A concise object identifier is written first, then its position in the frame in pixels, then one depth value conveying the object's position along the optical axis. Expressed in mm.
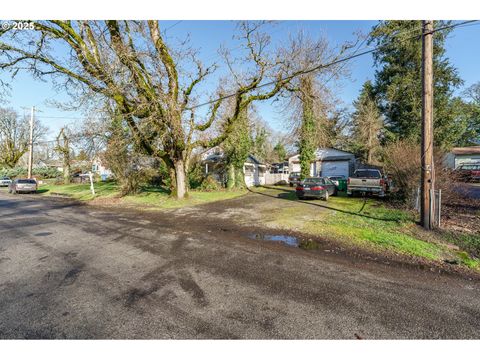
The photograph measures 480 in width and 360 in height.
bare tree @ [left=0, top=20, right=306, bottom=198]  10711
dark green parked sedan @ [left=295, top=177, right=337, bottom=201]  13539
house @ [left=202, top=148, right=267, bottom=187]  23047
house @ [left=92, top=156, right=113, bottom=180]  15610
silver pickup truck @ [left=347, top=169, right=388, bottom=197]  13008
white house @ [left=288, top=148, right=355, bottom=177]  26438
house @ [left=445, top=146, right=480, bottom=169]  29009
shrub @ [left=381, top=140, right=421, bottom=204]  9258
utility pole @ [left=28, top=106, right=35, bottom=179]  27141
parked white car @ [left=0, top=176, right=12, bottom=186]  31984
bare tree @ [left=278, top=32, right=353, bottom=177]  19691
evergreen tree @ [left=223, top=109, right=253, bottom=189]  19719
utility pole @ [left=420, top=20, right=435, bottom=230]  6656
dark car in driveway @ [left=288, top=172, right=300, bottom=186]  24800
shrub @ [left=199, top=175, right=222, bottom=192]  21062
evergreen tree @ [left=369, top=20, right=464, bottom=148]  22750
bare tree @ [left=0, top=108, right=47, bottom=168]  41281
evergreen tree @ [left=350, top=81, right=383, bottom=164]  27344
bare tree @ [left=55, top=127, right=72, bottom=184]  26533
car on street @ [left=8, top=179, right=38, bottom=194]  21891
